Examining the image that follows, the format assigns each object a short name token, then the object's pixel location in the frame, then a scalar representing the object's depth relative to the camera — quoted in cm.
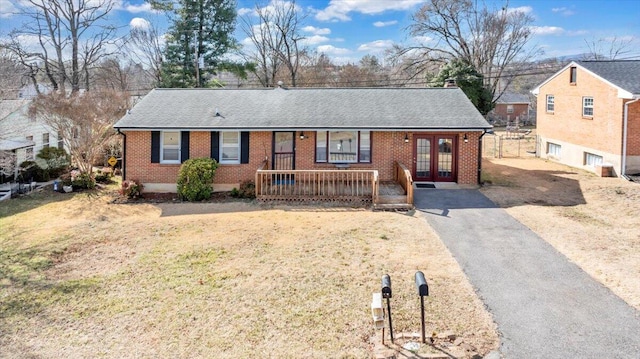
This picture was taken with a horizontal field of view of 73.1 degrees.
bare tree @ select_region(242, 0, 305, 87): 4481
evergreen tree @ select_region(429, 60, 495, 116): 3516
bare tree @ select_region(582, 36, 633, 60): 5334
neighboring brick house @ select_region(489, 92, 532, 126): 5175
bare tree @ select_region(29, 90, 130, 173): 1933
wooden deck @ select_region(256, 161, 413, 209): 1430
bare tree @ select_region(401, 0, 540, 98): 3962
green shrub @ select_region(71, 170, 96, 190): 1889
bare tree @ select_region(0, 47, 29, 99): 1688
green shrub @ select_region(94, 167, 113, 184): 2064
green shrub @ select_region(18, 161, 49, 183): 2092
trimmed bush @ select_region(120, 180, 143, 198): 1628
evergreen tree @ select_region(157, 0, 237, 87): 3581
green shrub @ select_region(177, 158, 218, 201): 1562
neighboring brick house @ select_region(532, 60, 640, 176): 1803
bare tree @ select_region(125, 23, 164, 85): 4328
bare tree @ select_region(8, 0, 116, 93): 3297
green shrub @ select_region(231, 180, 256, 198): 1595
